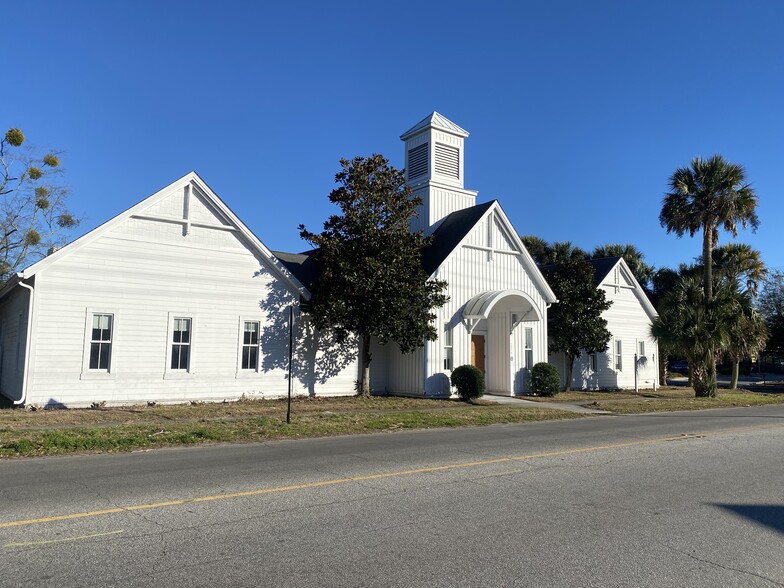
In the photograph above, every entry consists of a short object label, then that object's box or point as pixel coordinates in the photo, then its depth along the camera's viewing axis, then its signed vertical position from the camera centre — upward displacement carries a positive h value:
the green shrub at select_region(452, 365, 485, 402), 21.97 -0.70
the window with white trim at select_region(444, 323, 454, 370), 23.25 +0.48
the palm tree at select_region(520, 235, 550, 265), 49.34 +9.10
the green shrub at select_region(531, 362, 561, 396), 24.61 -0.63
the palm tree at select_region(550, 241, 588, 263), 39.91 +7.11
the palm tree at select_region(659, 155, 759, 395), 29.27 +7.76
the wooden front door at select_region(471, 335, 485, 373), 25.30 +0.44
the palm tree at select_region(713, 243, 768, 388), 29.47 +4.39
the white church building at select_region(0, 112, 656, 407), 17.61 +1.35
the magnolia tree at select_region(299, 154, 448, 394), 20.11 +2.99
